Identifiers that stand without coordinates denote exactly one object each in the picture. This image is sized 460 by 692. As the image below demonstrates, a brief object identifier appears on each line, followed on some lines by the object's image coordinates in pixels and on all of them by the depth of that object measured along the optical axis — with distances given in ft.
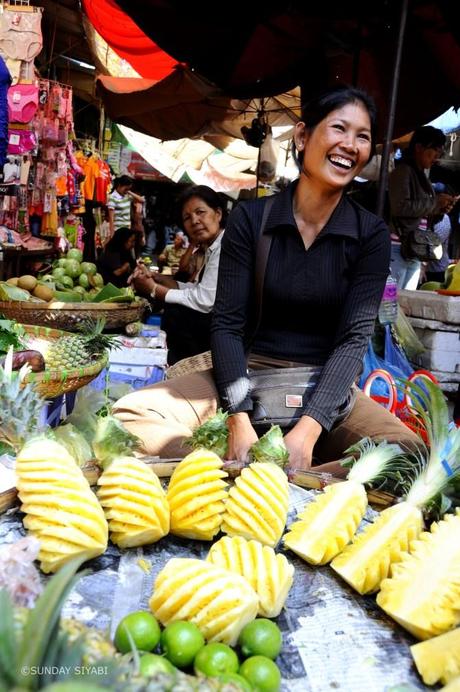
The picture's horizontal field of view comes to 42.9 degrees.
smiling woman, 7.68
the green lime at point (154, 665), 2.96
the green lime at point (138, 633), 3.44
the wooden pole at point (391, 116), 10.89
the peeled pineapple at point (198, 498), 4.80
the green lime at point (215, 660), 3.29
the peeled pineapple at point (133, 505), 4.55
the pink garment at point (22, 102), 17.60
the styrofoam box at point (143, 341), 13.94
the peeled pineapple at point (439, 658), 3.55
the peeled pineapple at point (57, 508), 4.14
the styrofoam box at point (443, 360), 15.53
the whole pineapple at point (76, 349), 9.63
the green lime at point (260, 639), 3.64
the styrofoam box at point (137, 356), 13.79
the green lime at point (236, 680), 3.01
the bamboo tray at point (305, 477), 5.50
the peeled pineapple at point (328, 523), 4.75
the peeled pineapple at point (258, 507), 4.78
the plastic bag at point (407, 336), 15.11
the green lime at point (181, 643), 3.43
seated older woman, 14.47
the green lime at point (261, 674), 3.32
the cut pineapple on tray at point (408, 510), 4.52
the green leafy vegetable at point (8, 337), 9.38
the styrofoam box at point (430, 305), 14.94
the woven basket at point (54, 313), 12.91
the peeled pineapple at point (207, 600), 3.64
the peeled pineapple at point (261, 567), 4.05
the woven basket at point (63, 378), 7.97
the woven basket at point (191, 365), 11.59
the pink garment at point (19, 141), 18.52
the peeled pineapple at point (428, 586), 3.92
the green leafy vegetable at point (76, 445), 5.80
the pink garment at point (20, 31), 15.87
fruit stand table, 3.63
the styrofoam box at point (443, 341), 15.37
